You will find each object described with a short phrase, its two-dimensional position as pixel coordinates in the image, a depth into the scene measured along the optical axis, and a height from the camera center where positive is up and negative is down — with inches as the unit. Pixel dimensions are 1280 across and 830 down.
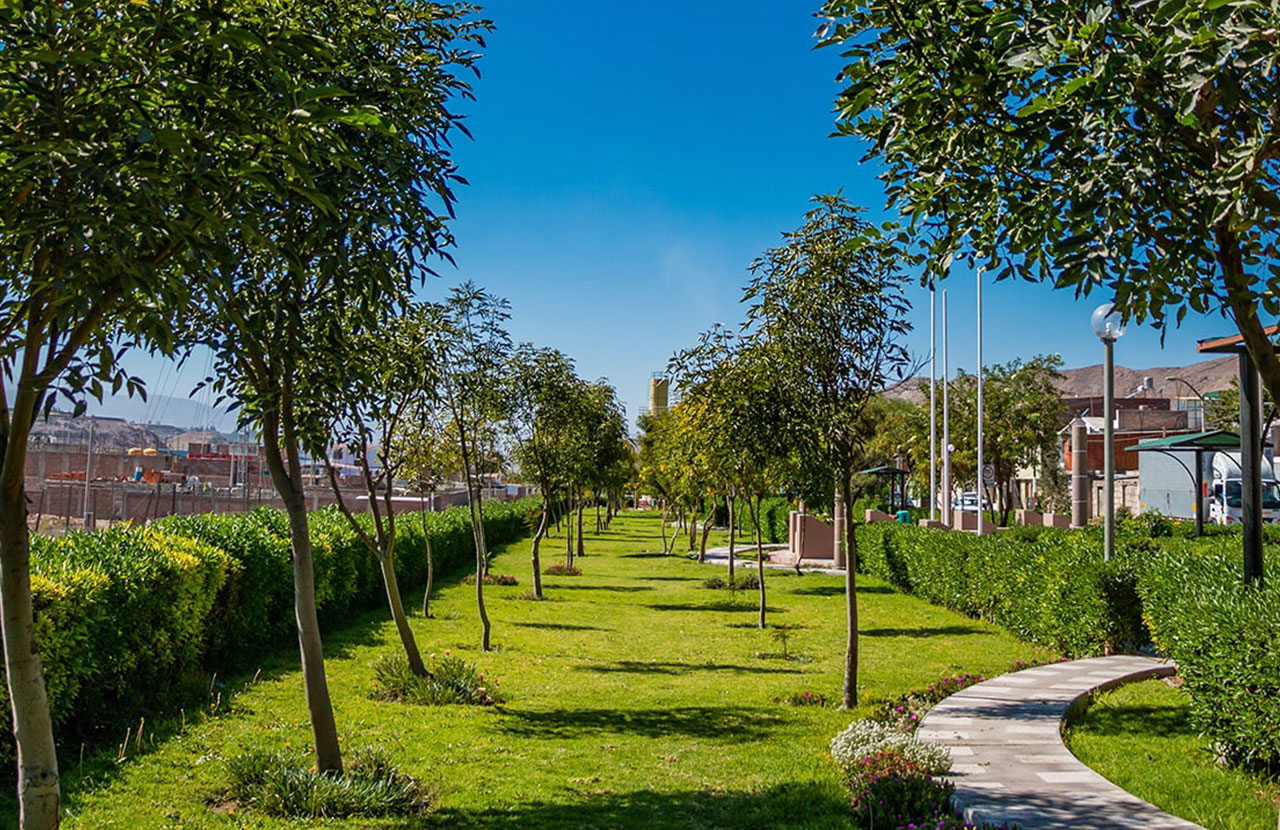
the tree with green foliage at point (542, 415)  740.6 +54.5
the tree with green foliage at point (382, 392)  259.9 +26.7
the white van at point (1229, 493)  1299.2 +6.8
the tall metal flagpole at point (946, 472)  1170.0 +23.3
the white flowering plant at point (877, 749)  265.6 -75.0
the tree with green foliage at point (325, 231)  164.1 +51.2
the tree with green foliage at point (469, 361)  477.5 +62.9
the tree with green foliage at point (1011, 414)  1818.4 +149.8
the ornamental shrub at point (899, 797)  232.8 -75.7
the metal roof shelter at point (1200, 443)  598.0 +33.9
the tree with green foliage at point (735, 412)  422.3 +36.3
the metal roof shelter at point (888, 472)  1359.5 +25.6
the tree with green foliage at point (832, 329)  385.4 +64.0
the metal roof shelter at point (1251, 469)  332.2 +10.4
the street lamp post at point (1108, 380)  453.7 +55.4
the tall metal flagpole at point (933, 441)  1219.2 +65.3
